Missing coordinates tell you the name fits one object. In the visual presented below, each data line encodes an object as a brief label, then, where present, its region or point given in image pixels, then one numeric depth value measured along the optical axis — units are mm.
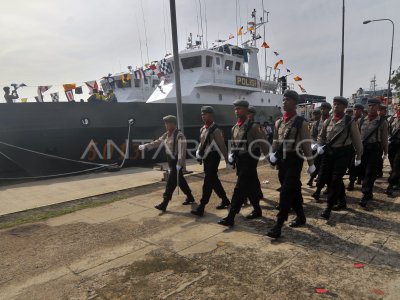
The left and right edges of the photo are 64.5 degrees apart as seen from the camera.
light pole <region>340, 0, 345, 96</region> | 13555
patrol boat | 8570
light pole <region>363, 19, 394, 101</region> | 22850
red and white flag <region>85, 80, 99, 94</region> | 10671
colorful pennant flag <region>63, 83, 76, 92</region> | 10000
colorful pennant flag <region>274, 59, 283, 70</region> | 17891
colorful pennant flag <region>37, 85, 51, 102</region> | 9453
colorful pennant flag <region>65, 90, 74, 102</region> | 10018
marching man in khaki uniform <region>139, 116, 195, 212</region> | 4957
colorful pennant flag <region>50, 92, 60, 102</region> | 10000
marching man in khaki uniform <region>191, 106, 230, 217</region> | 4633
